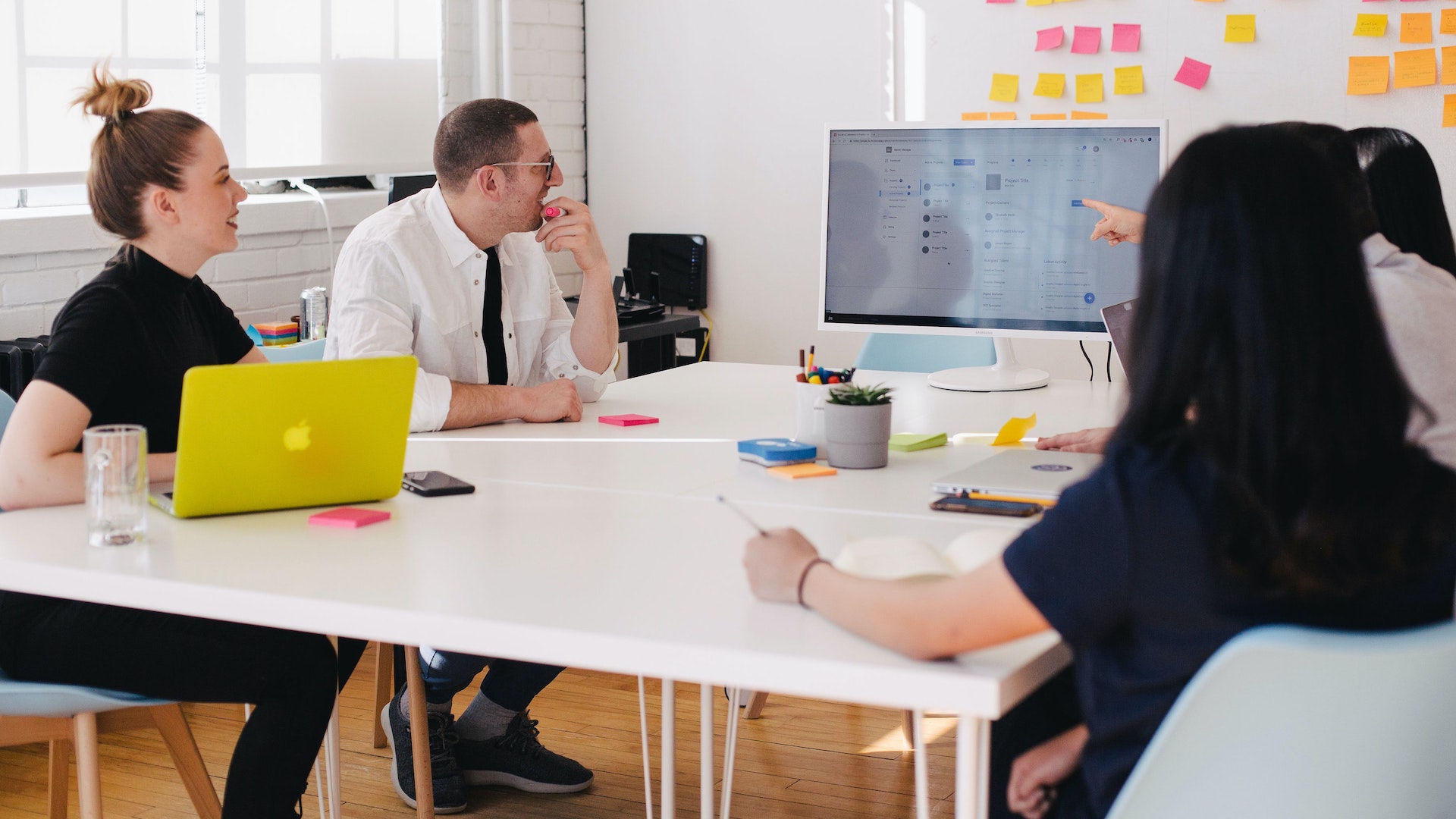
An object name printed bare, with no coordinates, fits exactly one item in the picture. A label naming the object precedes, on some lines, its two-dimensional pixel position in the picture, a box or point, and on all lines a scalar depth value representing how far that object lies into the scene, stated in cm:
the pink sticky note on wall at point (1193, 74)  364
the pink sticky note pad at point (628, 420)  226
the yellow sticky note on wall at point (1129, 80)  372
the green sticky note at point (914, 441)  200
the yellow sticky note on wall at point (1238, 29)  357
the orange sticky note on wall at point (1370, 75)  344
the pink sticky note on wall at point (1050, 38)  378
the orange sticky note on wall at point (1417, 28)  339
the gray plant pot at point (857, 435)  186
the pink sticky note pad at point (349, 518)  157
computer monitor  248
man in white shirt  231
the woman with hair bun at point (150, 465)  163
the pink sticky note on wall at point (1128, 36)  370
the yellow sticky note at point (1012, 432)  207
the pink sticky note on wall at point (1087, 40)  374
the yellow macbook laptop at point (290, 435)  153
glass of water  148
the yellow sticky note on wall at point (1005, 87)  387
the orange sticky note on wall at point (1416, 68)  340
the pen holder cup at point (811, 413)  196
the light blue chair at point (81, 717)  165
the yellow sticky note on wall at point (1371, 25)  342
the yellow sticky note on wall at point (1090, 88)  377
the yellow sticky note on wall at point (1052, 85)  381
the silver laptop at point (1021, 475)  165
